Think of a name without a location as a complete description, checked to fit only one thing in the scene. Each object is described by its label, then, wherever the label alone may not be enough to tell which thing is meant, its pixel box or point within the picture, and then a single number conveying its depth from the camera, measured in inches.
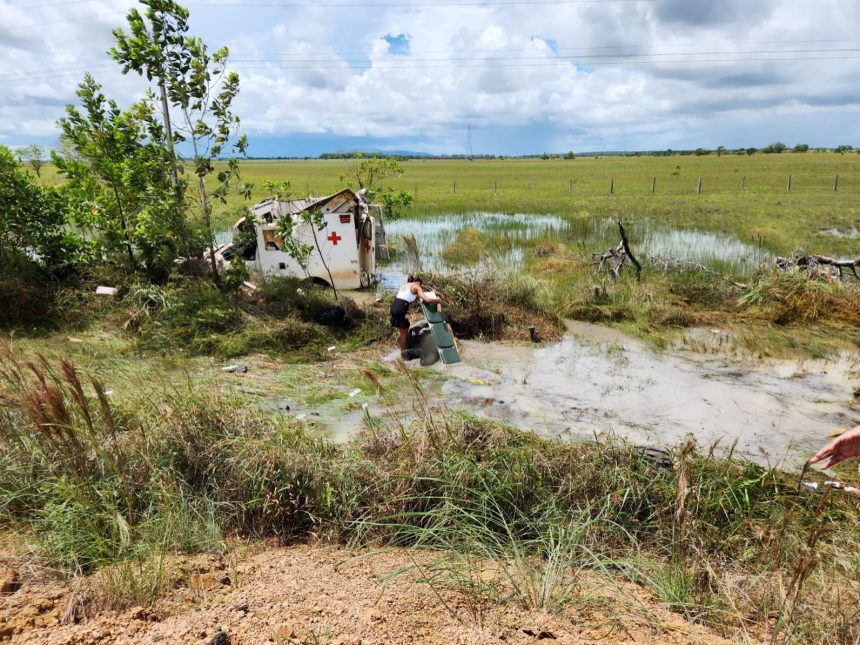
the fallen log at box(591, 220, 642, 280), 463.5
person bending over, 312.7
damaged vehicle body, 405.4
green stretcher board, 304.2
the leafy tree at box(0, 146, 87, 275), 331.9
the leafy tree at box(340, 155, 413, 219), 459.8
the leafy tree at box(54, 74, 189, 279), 323.3
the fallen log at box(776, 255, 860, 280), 398.9
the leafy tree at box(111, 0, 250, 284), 299.0
